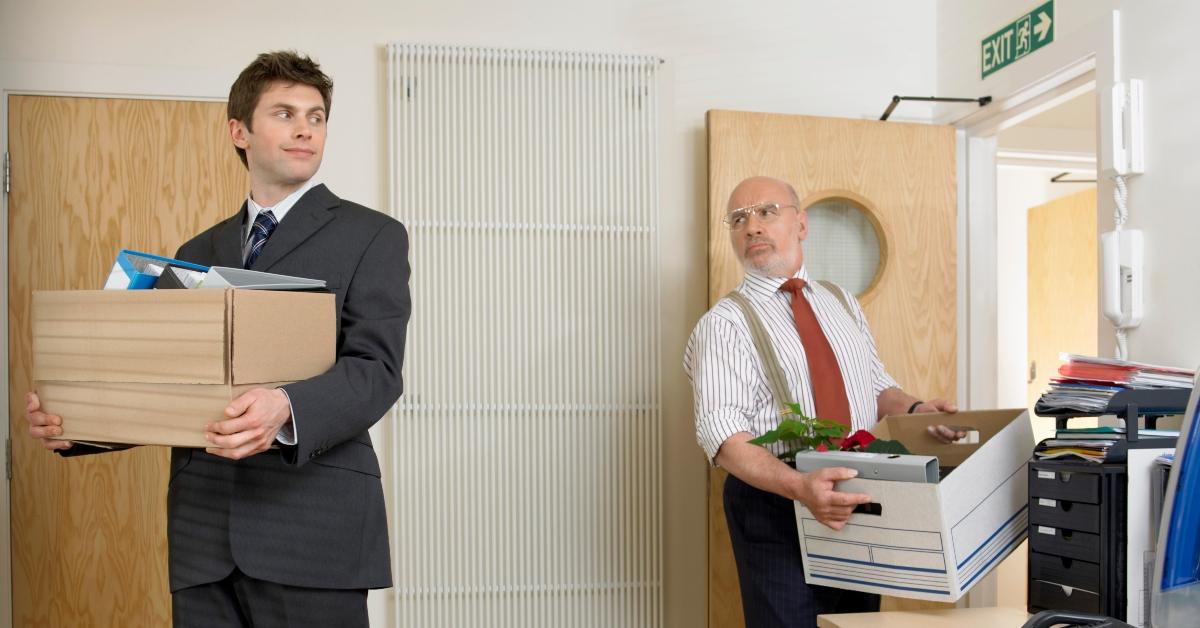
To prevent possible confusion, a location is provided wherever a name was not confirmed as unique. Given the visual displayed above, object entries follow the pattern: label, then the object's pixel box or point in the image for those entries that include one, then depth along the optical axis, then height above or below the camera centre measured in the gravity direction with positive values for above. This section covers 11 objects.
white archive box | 1.57 -0.36
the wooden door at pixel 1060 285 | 4.75 +0.16
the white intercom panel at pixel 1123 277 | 2.38 +0.10
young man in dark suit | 1.49 -0.17
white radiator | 3.04 -0.07
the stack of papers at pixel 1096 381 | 1.91 -0.13
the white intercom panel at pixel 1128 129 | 2.38 +0.46
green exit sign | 2.82 +0.84
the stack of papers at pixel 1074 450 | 1.65 -0.23
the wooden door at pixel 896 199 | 3.17 +0.39
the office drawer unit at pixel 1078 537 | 1.59 -0.37
